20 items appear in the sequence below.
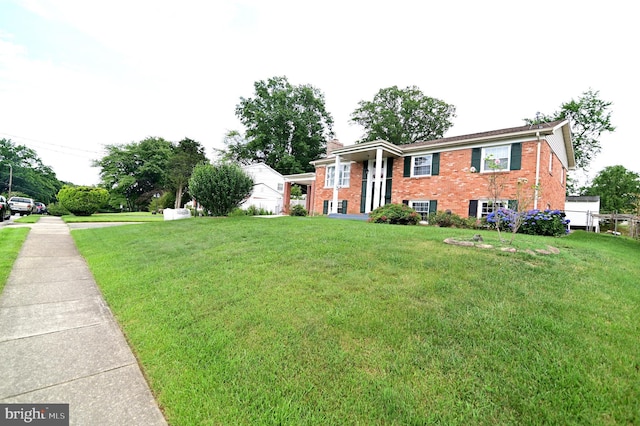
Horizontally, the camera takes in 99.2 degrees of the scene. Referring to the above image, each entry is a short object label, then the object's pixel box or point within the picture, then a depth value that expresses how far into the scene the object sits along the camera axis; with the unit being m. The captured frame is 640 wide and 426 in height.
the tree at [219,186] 13.26
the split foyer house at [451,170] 12.40
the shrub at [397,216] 12.60
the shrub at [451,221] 11.85
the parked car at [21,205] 22.50
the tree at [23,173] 40.53
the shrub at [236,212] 14.12
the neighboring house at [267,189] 25.24
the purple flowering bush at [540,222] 9.97
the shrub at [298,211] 19.47
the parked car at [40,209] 30.42
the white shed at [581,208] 21.55
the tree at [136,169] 37.97
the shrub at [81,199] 23.36
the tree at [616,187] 33.09
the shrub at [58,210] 24.80
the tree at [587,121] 24.08
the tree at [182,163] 31.72
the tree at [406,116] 32.84
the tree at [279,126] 37.78
